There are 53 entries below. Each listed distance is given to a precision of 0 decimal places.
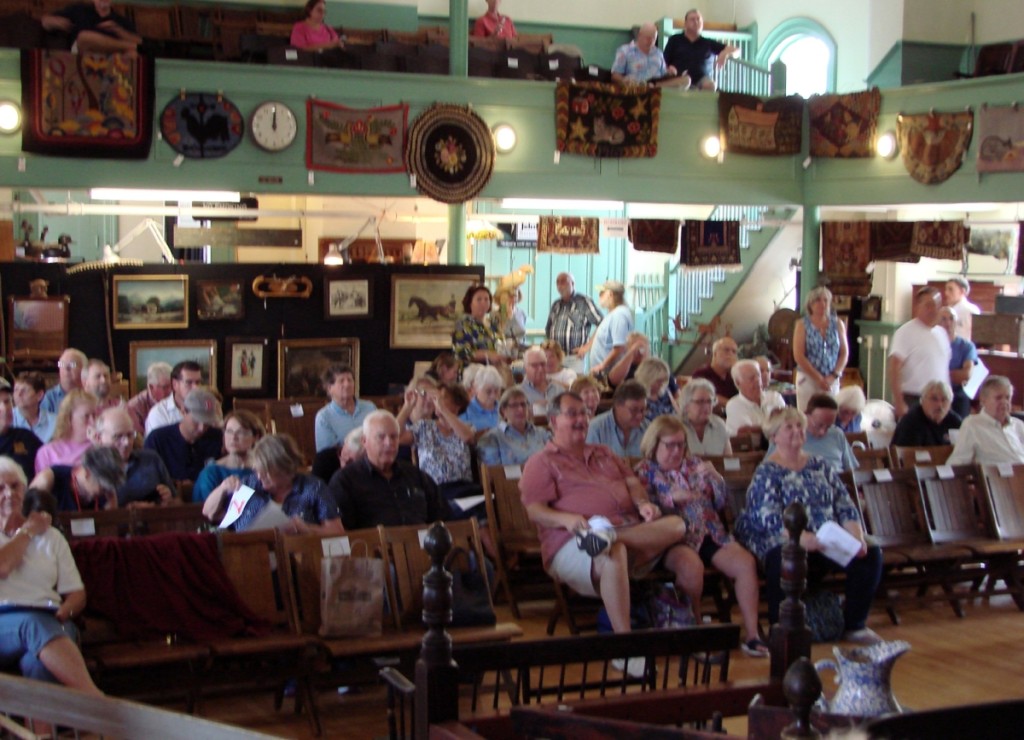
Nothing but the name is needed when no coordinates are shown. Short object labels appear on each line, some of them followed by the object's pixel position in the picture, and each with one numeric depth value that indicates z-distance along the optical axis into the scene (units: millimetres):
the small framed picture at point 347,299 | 10891
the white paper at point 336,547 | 5855
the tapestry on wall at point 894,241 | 12633
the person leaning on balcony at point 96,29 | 10500
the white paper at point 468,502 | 7453
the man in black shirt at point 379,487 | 6422
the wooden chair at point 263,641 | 5508
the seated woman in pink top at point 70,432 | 6863
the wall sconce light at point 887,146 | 12438
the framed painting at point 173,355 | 10164
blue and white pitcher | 3639
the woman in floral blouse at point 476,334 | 10523
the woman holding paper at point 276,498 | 6105
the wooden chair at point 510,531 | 7285
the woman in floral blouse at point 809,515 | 6883
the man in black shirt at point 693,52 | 13344
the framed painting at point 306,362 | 10711
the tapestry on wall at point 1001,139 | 11352
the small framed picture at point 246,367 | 10492
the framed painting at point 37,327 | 9812
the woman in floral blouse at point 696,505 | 6703
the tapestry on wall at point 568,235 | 12477
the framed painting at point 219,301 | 10453
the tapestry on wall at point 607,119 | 11945
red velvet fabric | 5520
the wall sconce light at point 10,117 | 10203
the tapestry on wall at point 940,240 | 12344
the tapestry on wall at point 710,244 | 12766
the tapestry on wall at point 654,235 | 12477
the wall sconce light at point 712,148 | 12656
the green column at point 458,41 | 11773
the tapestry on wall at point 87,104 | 10188
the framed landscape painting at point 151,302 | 10141
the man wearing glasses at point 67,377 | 8602
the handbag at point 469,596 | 5902
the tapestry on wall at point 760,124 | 12648
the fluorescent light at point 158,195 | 10859
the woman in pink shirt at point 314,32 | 11672
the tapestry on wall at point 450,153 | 11438
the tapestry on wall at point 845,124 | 12555
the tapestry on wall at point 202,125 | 10711
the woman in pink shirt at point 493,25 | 13508
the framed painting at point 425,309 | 11141
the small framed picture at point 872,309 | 15281
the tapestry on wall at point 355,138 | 11141
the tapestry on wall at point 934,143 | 11789
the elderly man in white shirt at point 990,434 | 8359
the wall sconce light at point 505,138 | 11812
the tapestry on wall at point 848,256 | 12938
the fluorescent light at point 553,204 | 12328
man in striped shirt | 13133
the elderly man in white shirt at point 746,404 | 9133
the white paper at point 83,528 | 5820
